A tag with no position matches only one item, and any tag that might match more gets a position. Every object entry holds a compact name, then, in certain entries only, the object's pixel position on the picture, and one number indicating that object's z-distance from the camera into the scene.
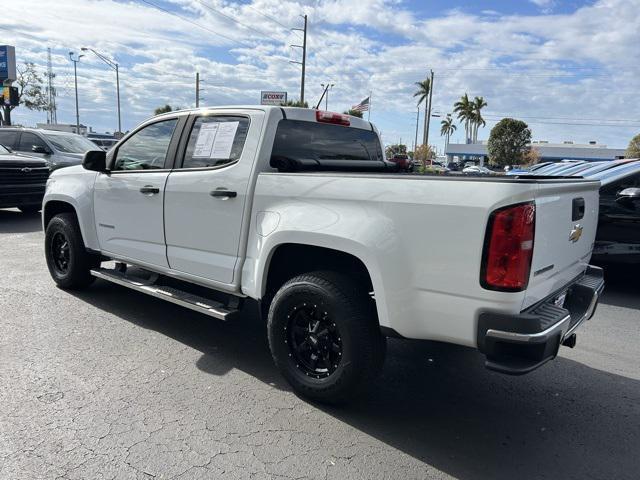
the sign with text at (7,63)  32.06
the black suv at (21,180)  10.21
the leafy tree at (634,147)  46.25
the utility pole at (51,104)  54.53
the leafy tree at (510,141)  53.19
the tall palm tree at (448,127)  115.00
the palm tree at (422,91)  72.01
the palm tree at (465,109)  86.06
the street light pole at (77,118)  52.23
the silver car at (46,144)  12.57
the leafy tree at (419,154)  48.32
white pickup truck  2.53
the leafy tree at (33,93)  50.34
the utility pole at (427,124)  47.63
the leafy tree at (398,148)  77.31
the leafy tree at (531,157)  55.19
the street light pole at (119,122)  50.75
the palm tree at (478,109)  85.75
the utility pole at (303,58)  33.59
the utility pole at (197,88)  43.95
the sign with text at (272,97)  40.46
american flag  29.78
